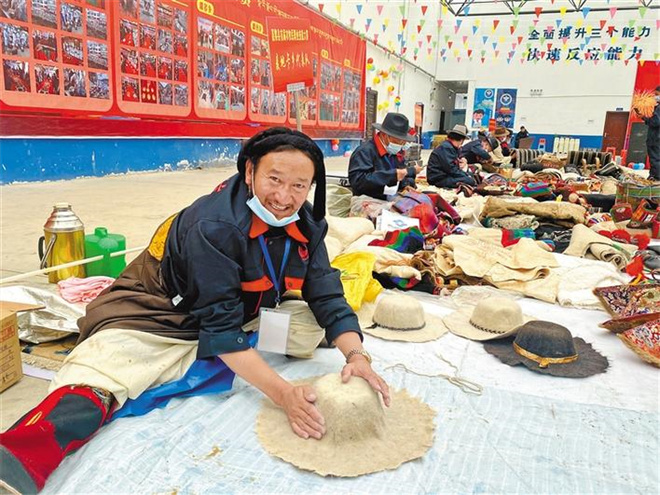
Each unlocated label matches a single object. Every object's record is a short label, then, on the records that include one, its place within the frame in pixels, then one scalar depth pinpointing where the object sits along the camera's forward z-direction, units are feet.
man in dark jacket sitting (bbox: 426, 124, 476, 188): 20.81
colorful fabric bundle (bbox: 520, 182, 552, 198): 18.79
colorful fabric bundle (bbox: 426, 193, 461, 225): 15.43
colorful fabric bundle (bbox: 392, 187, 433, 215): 14.03
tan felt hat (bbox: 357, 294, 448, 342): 7.68
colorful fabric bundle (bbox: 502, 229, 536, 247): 12.26
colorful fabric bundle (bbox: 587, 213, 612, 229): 15.09
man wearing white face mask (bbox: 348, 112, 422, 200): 14.62
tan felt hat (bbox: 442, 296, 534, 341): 7.59
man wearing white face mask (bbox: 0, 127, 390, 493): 4.67
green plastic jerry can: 9.12
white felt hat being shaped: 4.43
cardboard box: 5.98
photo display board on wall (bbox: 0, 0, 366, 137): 19.98
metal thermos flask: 8.58
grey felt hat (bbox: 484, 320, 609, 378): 6.56
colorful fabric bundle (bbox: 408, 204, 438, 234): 13.69
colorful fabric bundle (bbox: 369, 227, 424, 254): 11.82
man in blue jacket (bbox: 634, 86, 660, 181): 29.12
